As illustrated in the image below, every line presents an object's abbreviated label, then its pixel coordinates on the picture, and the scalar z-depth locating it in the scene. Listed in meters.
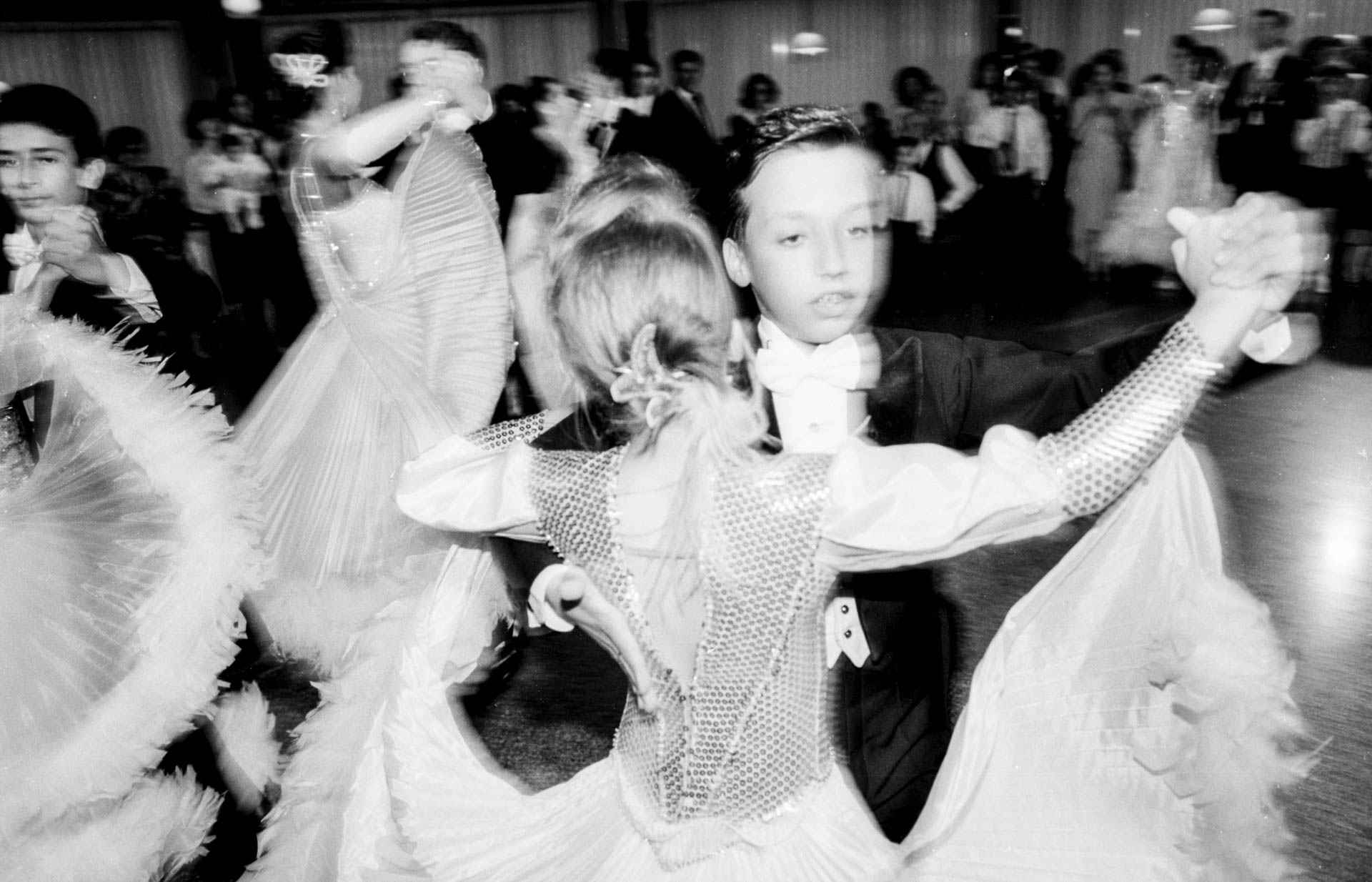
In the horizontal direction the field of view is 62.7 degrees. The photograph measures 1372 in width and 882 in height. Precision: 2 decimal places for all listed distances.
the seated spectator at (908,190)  7.57
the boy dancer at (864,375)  1.51
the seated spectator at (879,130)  7.82
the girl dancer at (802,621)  1.23
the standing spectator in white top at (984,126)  7.79
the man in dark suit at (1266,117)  6.91
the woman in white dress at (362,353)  2.64
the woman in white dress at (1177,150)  6.94
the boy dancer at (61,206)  2.16
